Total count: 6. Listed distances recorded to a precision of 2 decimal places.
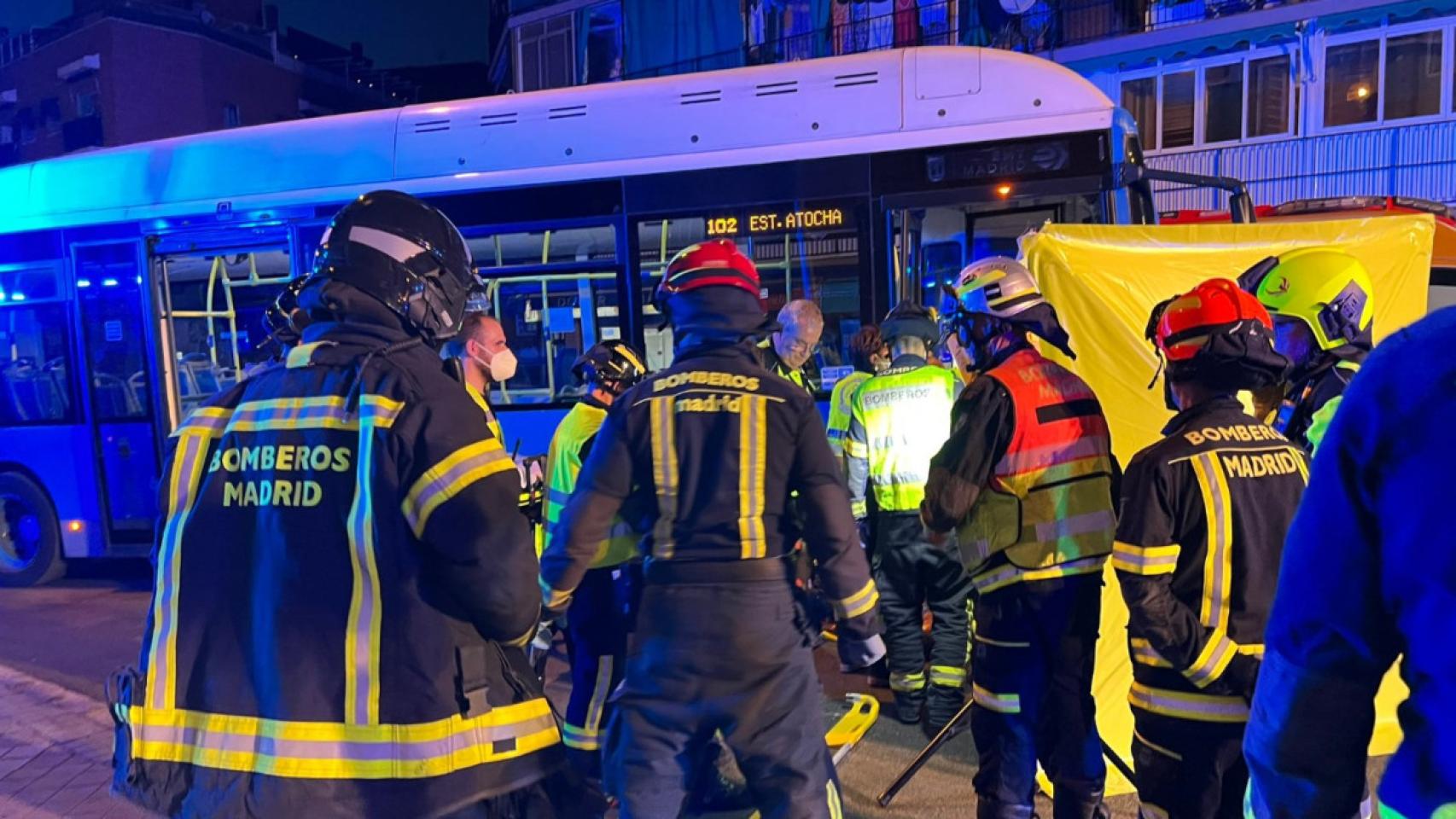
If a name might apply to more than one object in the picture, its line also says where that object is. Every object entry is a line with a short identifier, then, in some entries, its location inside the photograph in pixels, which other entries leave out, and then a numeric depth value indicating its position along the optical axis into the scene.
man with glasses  6.04
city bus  6.52
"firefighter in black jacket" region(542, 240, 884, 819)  2.73
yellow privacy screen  4.22
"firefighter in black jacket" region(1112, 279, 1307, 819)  2.64
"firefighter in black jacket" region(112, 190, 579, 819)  1.89
